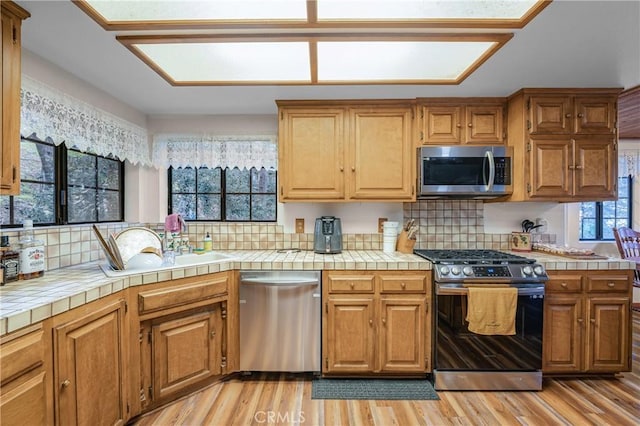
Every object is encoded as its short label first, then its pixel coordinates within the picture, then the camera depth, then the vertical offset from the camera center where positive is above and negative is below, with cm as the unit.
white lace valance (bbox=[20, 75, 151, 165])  174 +58
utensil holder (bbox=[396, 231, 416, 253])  262 -27
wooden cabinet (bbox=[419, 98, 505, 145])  251 +74
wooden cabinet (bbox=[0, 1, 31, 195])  138 +52
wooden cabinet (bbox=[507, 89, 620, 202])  236 +52
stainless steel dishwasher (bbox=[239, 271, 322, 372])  221 -78
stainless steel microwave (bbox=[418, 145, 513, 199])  249 +34
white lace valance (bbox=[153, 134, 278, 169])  287 +56
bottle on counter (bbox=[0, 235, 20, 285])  154 -25
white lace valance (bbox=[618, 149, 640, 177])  350 +58
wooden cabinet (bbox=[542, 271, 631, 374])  222 -78
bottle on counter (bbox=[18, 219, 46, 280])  163 -24
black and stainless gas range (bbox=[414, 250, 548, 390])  211 -86
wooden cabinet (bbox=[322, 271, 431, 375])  220 -78
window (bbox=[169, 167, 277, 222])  299 +18
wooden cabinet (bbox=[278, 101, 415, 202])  252 +49
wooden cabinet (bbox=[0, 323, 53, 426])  108 -62
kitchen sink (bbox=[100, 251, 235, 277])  196 -37
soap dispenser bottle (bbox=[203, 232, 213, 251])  272 -28
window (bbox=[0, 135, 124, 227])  189 +16
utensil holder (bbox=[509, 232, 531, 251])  270 -25
